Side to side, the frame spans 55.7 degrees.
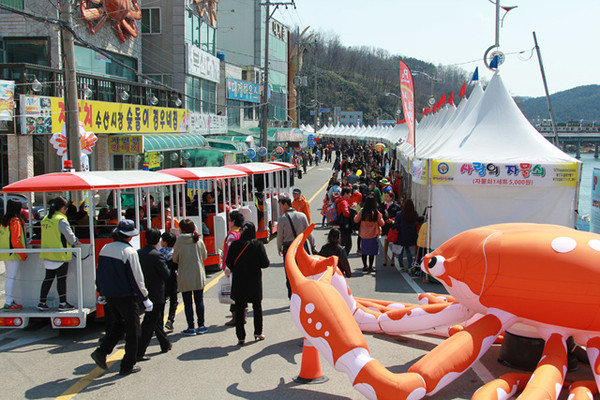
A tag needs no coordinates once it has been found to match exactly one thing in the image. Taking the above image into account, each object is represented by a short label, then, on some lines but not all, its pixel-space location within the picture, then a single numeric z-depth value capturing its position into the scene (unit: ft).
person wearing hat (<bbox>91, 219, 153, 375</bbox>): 20.74
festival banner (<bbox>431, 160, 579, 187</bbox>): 35.60
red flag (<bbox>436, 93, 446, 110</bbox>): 71.98
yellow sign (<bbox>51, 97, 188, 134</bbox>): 63.14
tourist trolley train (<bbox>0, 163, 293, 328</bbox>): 24.73
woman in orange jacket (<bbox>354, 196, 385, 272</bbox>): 39.01
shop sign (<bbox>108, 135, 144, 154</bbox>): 72.69
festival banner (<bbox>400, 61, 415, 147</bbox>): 45.73
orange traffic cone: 20.12
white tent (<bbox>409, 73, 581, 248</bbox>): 35.91
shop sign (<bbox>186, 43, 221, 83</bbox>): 105.40
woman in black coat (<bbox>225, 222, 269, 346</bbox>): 23.94
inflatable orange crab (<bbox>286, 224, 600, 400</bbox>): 16.80
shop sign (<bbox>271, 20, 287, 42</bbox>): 190.25
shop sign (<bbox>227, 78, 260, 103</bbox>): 136.15
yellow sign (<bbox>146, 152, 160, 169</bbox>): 78.45
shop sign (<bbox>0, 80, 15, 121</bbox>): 49.98
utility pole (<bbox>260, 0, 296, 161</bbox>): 97.46
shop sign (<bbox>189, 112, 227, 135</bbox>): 104.78
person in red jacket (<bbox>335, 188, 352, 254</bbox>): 40.34
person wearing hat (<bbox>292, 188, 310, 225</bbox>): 42.98
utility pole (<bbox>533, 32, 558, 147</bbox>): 65.82
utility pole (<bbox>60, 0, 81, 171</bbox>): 41.75
